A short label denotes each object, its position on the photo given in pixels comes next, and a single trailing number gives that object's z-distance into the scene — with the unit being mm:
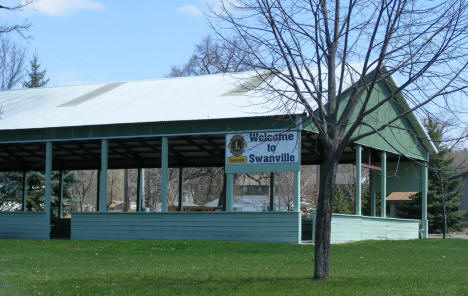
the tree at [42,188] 43062
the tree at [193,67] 51678
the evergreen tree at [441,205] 43188
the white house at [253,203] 64938
